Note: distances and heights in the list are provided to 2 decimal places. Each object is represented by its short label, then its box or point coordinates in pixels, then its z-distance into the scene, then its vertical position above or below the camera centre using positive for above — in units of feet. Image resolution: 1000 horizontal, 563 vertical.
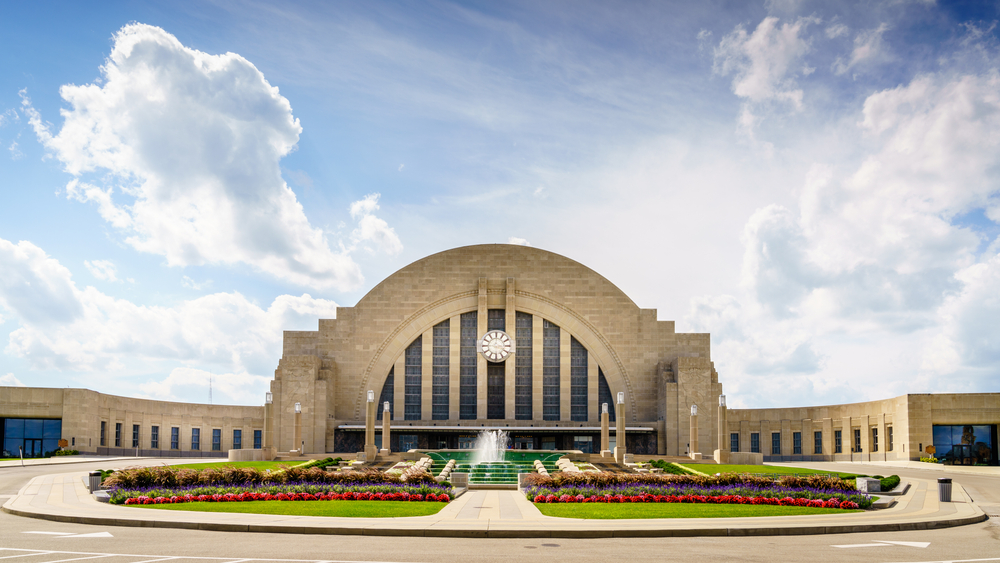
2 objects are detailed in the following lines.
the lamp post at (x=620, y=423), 149.87 -9.12
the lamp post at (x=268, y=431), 155.84 -10.69
